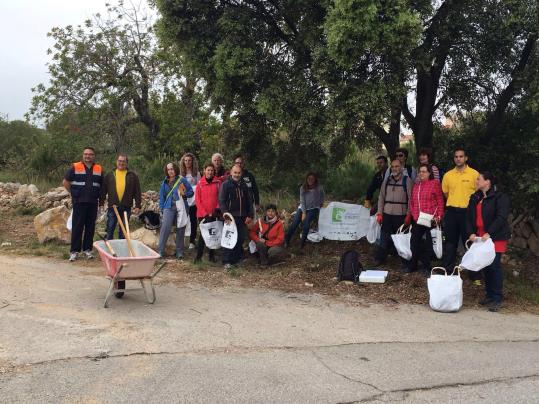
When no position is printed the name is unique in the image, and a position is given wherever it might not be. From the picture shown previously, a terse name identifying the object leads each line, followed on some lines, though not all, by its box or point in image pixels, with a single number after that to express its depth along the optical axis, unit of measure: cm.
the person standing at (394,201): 877
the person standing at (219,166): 972
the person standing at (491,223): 707
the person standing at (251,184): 966
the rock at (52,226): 1075
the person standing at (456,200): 780
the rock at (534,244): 962
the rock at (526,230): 974
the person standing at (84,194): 922
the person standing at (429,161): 839
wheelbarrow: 636
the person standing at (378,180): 978
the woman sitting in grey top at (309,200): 1029
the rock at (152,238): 1024
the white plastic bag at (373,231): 990
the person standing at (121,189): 931
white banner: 1058
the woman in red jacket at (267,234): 965
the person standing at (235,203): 910
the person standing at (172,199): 972
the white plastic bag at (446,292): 700
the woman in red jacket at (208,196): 941
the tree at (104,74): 1669
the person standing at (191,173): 1005
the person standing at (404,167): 887
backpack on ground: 851
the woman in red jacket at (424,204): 820
